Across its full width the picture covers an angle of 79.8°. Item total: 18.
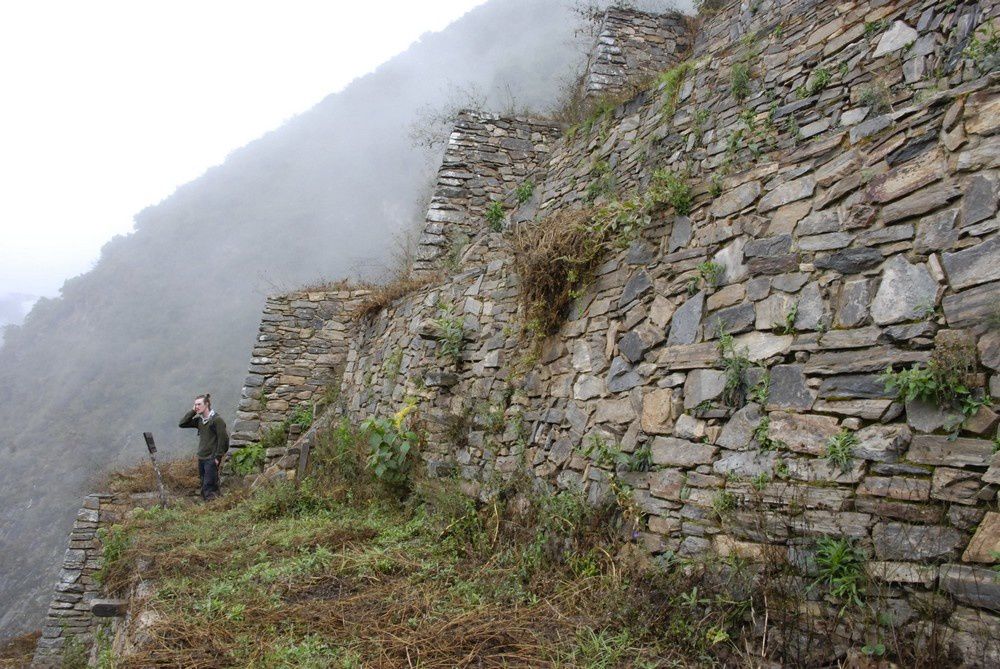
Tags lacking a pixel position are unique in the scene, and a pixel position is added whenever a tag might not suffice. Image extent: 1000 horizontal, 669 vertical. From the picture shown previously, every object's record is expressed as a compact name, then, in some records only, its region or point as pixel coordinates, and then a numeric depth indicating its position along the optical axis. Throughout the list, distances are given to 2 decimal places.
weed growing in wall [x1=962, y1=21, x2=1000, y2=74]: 3.15
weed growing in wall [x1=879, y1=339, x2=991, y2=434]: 2.47
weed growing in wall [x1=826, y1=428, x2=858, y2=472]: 2.77
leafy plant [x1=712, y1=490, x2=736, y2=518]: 3.17
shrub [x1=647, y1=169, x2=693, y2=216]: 4.40
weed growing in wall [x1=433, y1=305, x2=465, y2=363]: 6.63
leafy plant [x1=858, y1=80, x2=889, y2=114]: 3.67
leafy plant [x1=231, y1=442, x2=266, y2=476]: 10.47
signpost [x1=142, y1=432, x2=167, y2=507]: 9.07
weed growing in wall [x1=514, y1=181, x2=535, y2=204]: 7.53
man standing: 9.38
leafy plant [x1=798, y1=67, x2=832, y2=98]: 4.11
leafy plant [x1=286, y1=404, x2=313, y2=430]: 11.42
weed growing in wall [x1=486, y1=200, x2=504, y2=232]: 7.84
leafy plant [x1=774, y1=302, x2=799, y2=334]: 3.29
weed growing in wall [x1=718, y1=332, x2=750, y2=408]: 3.43
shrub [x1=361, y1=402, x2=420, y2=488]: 6.29
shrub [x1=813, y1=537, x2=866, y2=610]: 2.52
